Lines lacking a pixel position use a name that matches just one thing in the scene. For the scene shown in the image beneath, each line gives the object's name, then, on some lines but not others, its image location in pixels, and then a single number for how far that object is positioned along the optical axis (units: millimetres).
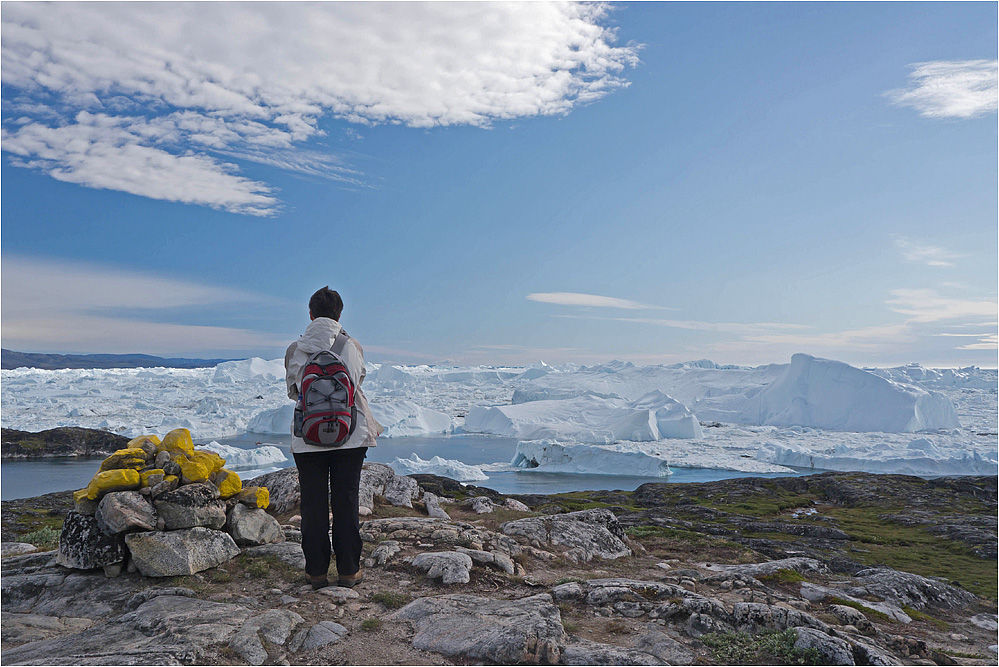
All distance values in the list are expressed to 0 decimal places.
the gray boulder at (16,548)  6512
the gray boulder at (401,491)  8805
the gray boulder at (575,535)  6949
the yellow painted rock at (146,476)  5125
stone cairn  4688
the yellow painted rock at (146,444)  5504
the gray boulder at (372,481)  8309
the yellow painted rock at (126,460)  5215
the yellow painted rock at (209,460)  5480
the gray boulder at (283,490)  7953
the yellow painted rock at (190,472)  5285
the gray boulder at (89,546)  4672
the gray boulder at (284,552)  5023
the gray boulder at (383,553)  5210
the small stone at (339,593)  4195
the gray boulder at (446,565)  4910
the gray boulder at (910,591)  6879
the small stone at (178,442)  5535
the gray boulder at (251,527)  5309
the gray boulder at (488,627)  3471
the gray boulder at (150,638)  3119
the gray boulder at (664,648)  3514
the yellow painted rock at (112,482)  4898
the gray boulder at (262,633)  3334
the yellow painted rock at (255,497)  5609
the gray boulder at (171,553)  4656
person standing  4137
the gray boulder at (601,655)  3371
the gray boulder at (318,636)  3488
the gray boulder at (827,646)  3523
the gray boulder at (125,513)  4688
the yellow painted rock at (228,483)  5516
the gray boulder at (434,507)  8564
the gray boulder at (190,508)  4941
